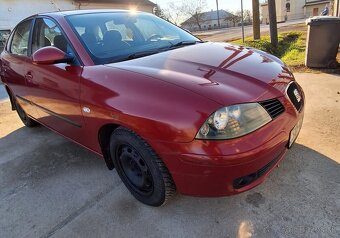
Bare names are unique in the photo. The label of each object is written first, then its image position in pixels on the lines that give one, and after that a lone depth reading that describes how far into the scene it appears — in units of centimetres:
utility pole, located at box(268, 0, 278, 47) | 924
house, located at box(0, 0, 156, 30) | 2058
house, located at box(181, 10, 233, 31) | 6944
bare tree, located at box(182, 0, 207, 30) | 6834
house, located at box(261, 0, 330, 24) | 6361
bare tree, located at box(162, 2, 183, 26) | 7156
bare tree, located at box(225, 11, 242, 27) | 6906
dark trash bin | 586
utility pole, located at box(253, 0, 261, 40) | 1212
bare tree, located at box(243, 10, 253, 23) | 6984
